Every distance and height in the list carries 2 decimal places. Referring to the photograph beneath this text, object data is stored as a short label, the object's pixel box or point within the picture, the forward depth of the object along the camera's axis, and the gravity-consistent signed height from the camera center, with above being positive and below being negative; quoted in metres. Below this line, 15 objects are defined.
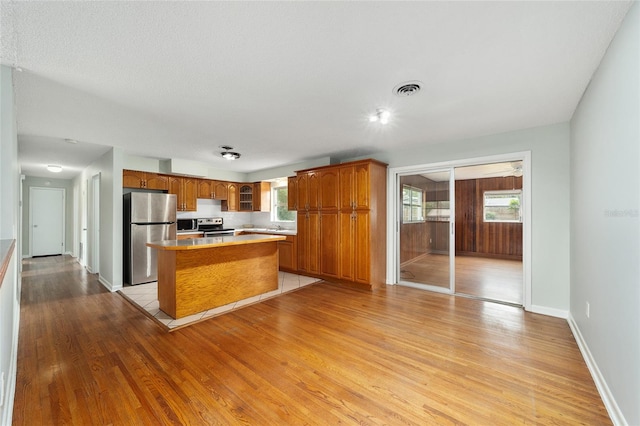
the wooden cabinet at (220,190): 6.32 +0.55
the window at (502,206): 7.16 +0.12
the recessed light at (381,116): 2.80 +1.09
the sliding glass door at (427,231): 4.25 -0.36
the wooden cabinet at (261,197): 6.69 +0.39
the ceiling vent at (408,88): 2.21 +1.10
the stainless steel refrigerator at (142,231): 4.66 -0.36
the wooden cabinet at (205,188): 6.02 +0.56
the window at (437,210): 4.28 +0.01
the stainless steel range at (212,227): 5.96 -0.38
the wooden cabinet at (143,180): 4.88 +0.64
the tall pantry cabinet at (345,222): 4.32 -0.19
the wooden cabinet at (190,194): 5.73 +0.41
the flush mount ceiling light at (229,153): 4.25 +0.97
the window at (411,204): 4.73 +0.12
